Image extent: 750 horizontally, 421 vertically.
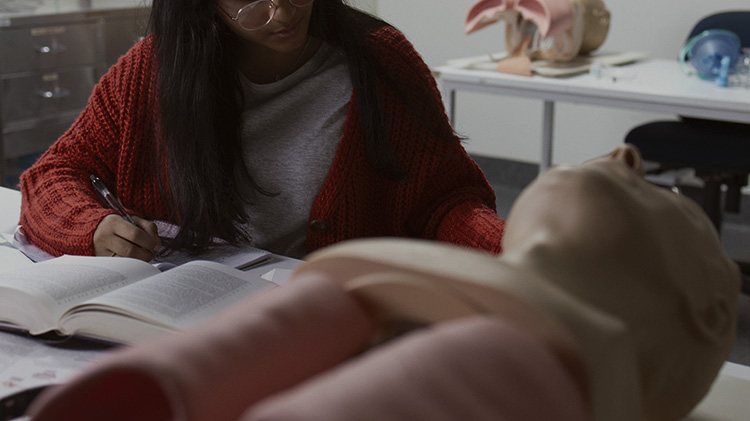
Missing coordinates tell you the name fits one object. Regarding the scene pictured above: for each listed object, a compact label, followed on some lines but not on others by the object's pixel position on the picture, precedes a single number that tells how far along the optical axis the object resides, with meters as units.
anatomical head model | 2.54
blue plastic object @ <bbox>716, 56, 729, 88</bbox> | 2.44
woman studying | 1.26
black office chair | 2.56
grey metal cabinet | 3.23
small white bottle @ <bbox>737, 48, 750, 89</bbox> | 2.45
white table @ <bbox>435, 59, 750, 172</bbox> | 2.30
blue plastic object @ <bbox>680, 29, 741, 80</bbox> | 2.50
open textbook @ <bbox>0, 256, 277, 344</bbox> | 0.82
